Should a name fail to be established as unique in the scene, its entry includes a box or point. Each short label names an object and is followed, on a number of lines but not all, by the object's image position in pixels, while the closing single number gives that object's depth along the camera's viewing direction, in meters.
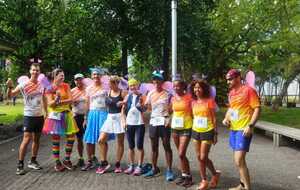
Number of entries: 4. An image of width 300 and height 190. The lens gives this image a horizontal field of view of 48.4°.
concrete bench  9.29
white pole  10.96
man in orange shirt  5.01
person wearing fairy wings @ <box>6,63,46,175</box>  6.26
